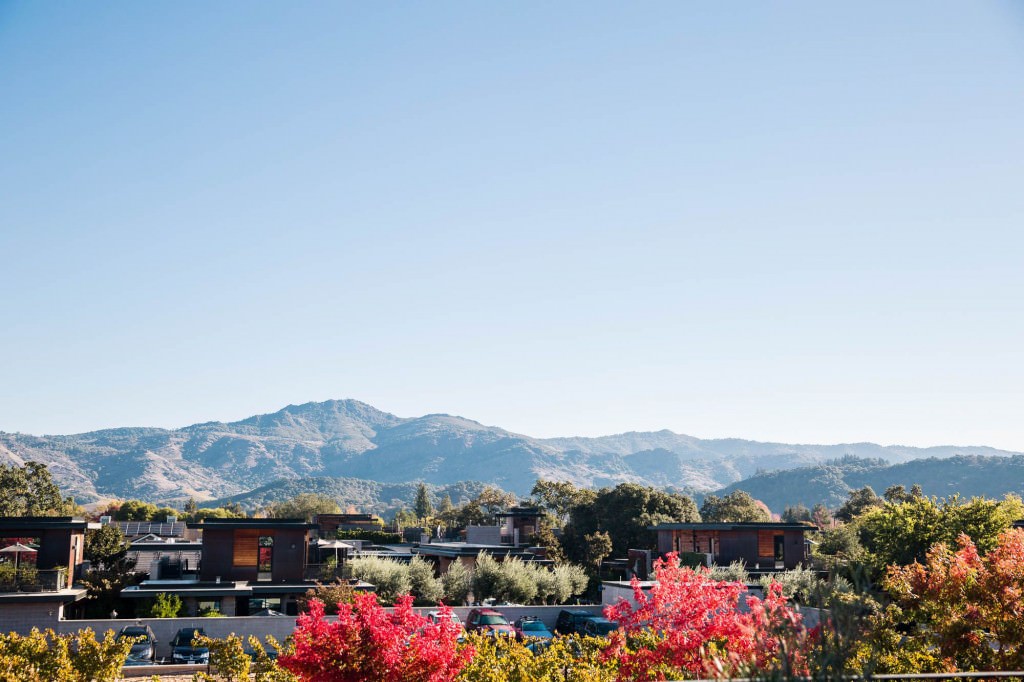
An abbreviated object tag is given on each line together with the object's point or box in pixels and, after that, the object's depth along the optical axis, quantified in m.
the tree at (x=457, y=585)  46.91
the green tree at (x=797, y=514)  153.20
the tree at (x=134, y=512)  115.81
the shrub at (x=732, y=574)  44.81
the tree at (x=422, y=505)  170.25
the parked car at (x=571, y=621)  38.00
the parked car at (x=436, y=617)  35.58
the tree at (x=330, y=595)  36.84
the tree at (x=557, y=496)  97.88
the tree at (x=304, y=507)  144.12
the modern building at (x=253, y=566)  42.31
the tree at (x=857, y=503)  106.50
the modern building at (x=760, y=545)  52.97
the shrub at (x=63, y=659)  16.95
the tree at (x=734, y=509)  104.75
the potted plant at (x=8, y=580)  36.01
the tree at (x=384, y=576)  45.34
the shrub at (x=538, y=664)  16.80
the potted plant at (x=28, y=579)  36.28
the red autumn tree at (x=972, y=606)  17.81
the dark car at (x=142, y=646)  31.06
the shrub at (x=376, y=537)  86.50
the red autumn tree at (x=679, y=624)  17.09
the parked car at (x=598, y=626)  35.88
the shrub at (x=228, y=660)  18.05
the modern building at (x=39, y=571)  35.91
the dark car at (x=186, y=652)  31.23
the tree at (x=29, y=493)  82.81
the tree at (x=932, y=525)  40.78
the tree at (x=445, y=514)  134.30
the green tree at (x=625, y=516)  70.62
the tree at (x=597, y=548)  63.11
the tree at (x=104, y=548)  49.03
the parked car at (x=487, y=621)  35.87
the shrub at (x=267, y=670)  17.58
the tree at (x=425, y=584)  45.66
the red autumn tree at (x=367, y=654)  16.17
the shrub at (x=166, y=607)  37.99
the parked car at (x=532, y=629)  36.09
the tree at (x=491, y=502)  125.93
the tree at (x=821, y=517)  158.30
